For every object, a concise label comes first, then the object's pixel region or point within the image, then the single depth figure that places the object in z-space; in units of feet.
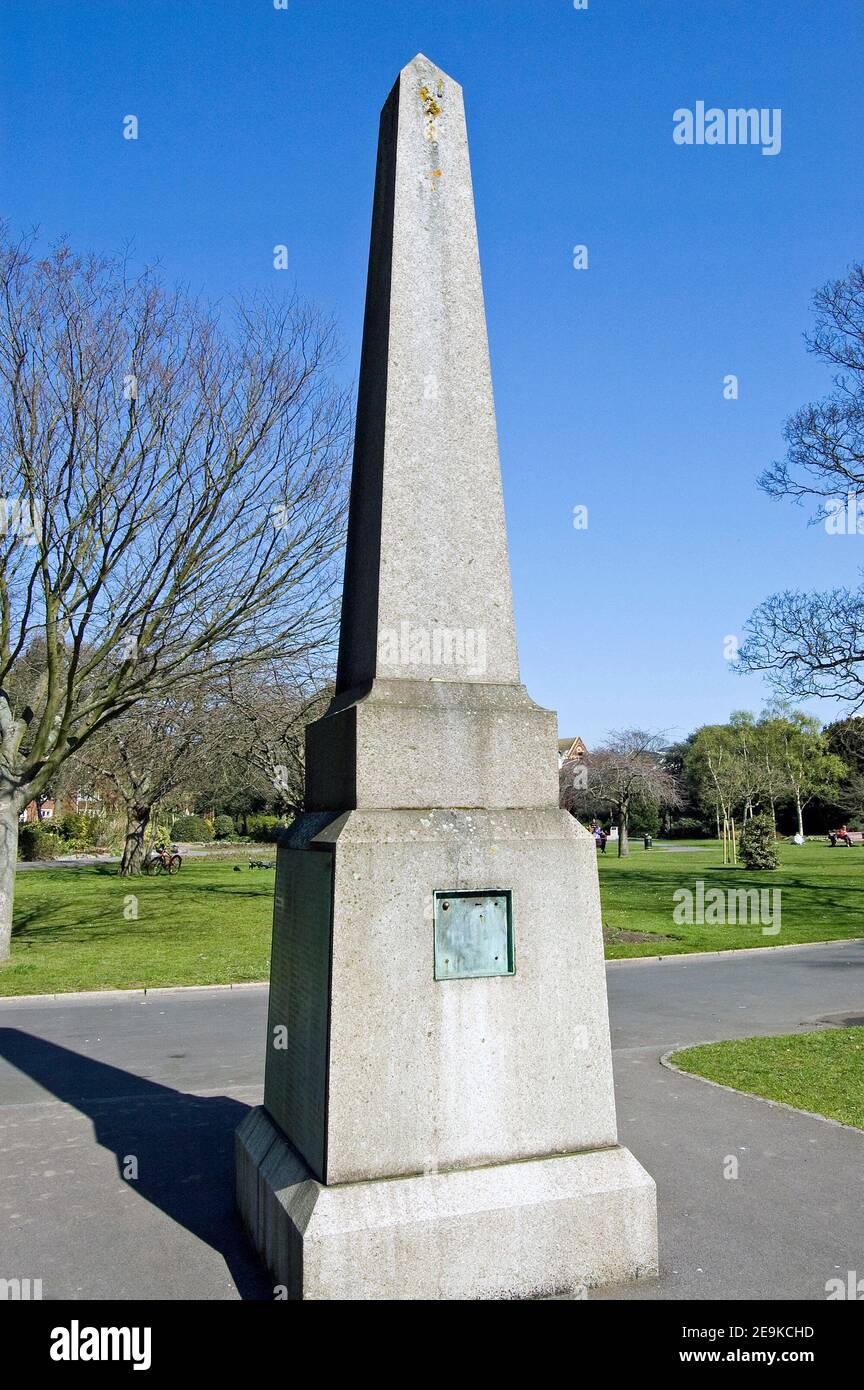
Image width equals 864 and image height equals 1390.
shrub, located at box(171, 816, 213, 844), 181.27
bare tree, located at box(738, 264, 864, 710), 69.00
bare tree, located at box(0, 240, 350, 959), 42.96
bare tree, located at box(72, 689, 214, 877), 75.56
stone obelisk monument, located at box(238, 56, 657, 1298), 11.78
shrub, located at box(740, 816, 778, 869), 108.58
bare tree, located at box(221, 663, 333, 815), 66.44
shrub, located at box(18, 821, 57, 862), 137.18
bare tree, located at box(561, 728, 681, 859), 153.99
